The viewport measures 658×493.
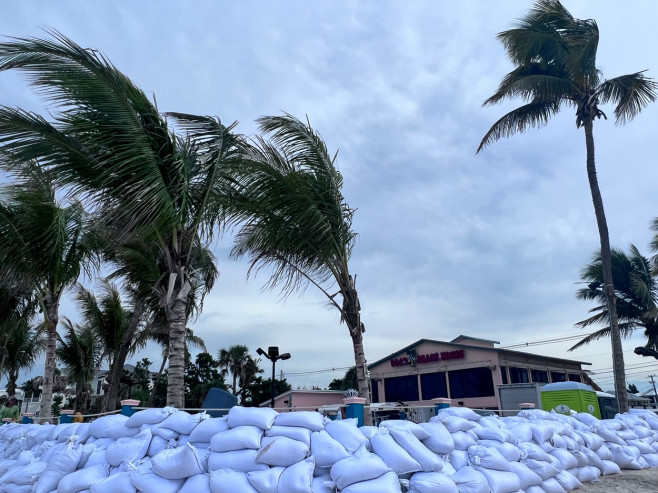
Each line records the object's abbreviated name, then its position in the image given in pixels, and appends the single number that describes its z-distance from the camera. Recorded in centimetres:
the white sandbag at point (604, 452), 696
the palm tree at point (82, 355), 2041
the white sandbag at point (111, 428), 448
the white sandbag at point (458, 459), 465
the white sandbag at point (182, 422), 426
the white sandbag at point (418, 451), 409
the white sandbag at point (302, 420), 407
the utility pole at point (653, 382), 4453
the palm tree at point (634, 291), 2120
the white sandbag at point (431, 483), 388
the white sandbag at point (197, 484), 368
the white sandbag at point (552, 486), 538
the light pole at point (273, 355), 1165
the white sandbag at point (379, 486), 356
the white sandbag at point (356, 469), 362
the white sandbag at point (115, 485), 385
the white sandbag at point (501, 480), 464
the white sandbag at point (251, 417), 406
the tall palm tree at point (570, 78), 1227
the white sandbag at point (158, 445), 416
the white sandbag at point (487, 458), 482
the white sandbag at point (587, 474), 626
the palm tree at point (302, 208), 748
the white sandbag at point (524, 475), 506
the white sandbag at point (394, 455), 396
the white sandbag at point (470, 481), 430
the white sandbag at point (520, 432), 563
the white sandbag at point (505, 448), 515
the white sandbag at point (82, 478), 403
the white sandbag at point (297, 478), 351
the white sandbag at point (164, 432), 424
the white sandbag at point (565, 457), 595
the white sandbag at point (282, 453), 374
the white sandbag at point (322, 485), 362
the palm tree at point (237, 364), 3456
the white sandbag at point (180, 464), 380
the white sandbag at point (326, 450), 380
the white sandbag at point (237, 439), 385
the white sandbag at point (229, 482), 356
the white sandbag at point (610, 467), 682
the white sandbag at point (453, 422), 503
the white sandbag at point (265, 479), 355
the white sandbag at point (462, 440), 491
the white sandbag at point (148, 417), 443
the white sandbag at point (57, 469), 433
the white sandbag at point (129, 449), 413
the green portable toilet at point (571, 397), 1114
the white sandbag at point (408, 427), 438
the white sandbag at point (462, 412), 535
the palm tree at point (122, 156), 600
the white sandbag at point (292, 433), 391
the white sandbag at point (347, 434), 394
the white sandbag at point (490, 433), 530
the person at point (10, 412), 1003
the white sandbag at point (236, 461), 375
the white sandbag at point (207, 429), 408
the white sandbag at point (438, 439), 450
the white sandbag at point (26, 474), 466
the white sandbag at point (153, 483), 376
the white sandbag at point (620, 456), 728
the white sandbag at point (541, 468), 541
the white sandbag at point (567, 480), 569
